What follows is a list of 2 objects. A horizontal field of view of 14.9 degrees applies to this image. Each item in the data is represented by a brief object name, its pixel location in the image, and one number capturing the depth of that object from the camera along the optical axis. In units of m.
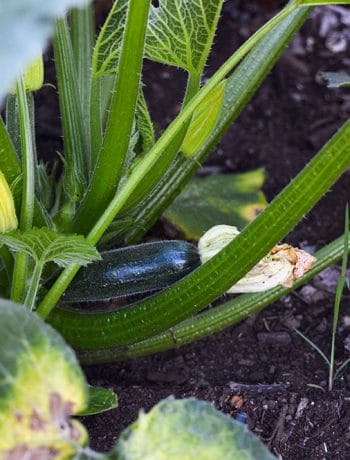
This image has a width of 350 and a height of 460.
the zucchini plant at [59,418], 0.85
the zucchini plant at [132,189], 1.05
